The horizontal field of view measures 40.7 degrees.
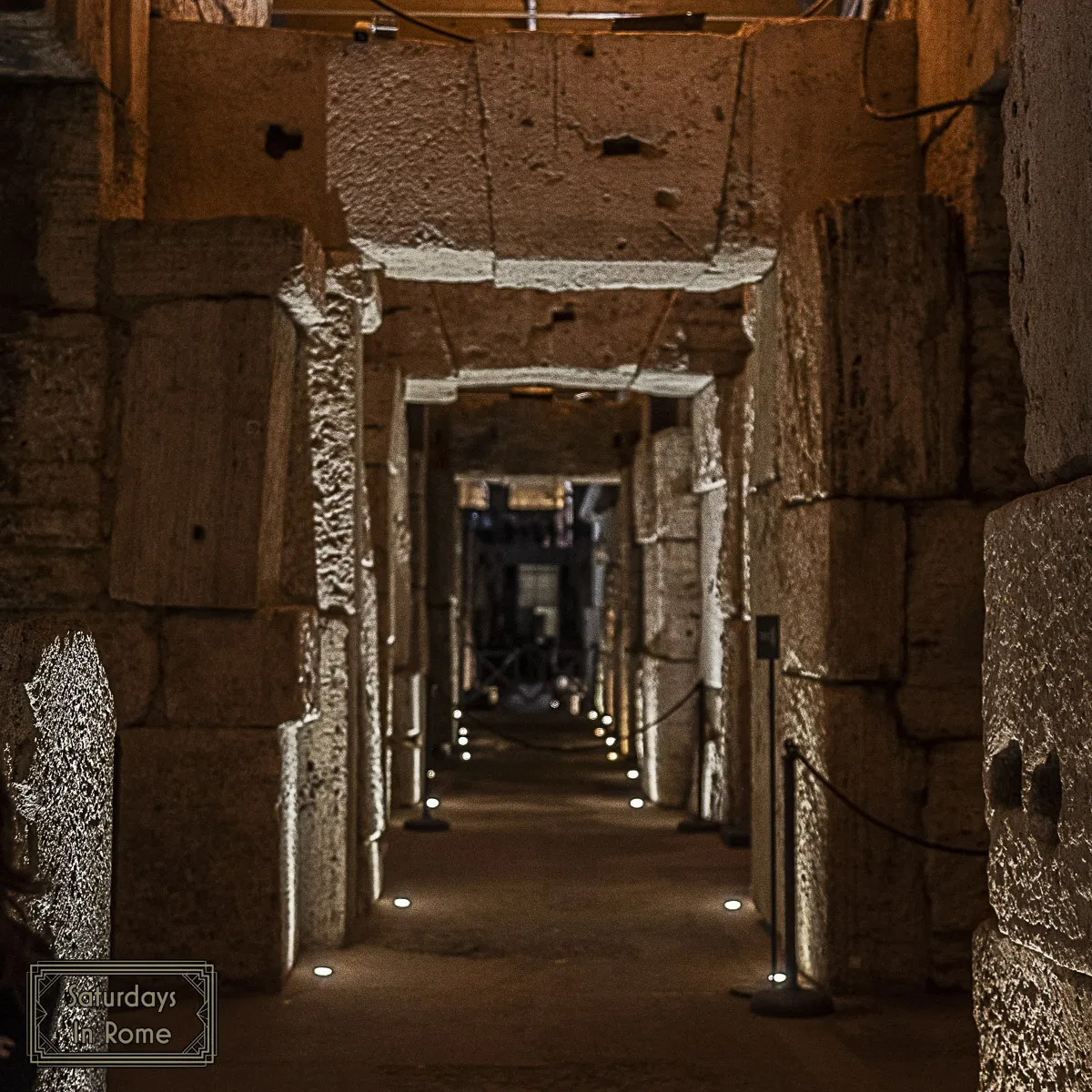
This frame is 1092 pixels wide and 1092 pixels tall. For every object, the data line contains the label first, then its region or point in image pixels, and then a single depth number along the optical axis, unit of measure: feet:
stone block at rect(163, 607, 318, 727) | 16.88
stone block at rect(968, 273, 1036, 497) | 17.34
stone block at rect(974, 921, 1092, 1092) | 7.55
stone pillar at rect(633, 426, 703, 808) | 34.12
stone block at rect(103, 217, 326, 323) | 16.84
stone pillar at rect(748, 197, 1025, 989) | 17.28
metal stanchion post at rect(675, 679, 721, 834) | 30.89
